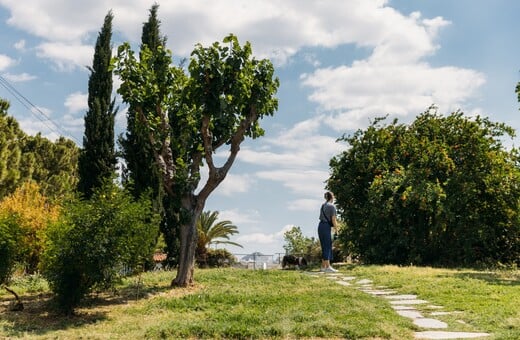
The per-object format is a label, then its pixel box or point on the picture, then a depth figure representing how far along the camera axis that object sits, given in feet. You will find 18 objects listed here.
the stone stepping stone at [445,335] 24.40
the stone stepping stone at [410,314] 29.43
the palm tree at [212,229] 79.25
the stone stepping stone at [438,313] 29.99
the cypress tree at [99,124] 59.16
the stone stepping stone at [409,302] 33.65
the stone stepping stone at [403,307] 31.91
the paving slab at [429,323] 26.96
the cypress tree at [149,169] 59.67
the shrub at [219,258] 77.56
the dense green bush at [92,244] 30.91
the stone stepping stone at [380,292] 37.45
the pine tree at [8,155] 77.20
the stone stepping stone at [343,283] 42.23
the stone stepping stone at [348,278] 45.75
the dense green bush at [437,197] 62.59
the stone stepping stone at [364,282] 43.39
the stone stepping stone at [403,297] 35.65
